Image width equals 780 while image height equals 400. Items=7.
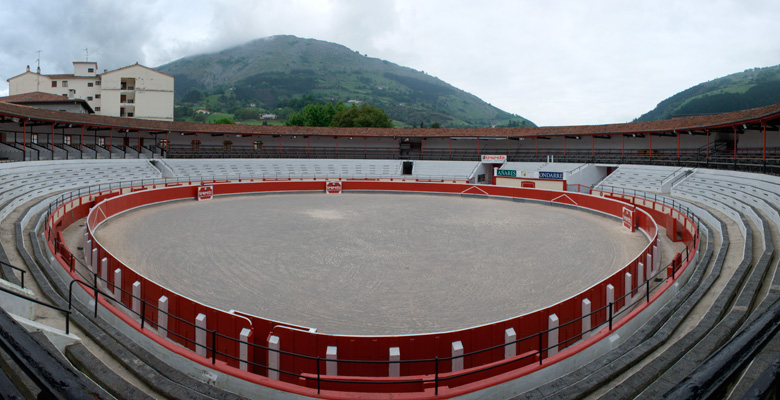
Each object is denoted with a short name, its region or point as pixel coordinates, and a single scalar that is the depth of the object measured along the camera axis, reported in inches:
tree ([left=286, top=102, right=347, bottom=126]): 3870.6
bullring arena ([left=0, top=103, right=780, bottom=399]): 228.7
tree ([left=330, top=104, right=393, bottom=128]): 3373.5
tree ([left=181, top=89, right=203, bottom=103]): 7765.8
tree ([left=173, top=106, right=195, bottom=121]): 6251.5
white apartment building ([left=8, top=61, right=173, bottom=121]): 2652.6
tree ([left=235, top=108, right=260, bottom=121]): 6451.8
